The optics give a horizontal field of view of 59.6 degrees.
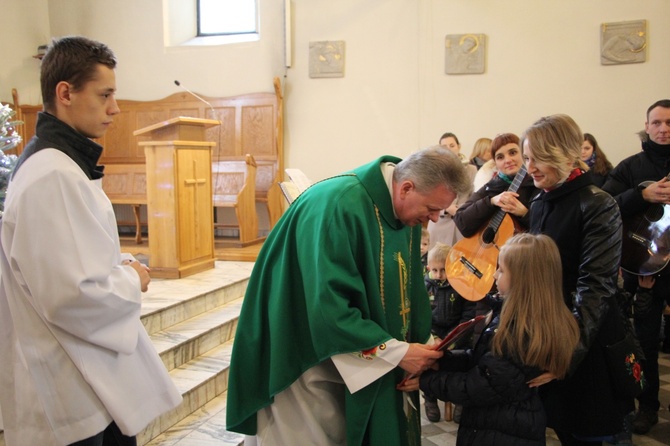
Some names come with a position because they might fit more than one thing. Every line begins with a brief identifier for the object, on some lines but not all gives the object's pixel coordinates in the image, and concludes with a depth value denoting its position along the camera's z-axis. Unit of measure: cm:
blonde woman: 216
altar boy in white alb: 147
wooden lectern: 495
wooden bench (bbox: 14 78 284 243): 806
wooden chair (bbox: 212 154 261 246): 714
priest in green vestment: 175
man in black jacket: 324
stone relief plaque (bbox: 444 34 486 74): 738
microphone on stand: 824
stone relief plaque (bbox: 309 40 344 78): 795
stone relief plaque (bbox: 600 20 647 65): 683
